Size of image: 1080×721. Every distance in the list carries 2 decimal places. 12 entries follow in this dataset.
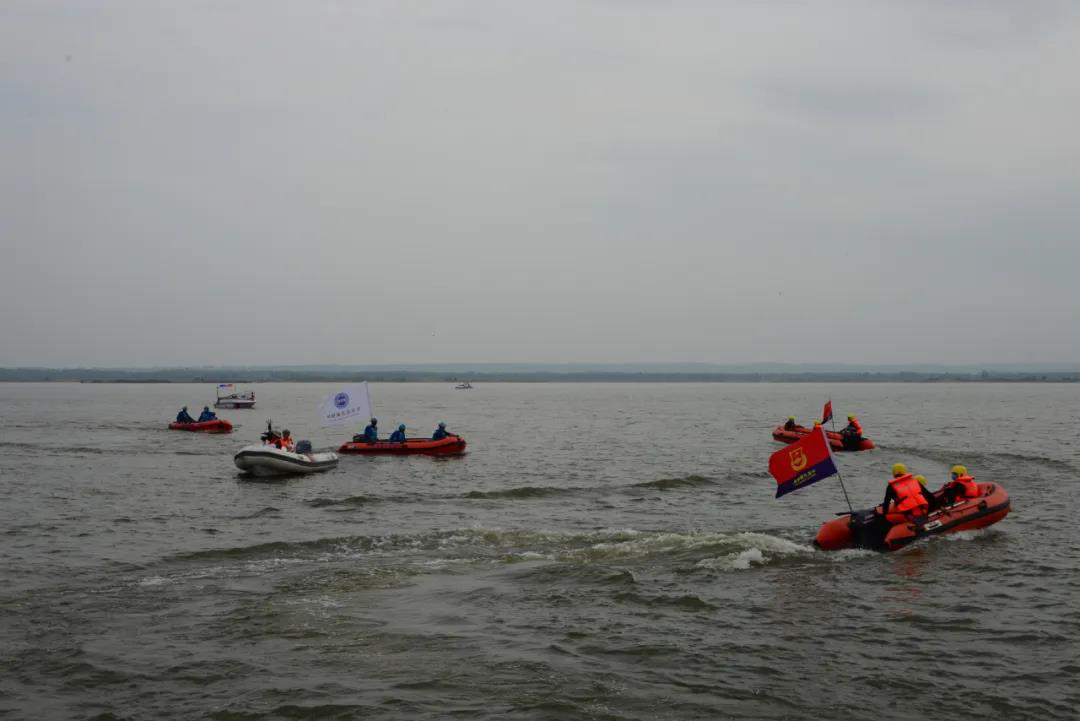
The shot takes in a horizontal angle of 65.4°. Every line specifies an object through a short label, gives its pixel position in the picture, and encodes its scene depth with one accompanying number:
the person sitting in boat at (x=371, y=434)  38.09
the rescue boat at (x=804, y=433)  38.44
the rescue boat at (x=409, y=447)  37.47
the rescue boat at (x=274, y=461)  30.23
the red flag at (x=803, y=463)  16.97
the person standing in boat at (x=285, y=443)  31.71
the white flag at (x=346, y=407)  34.62
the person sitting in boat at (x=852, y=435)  38.38
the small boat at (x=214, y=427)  51.96
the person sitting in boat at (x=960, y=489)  19.09
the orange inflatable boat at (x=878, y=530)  17.50
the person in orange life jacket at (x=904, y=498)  17.69
